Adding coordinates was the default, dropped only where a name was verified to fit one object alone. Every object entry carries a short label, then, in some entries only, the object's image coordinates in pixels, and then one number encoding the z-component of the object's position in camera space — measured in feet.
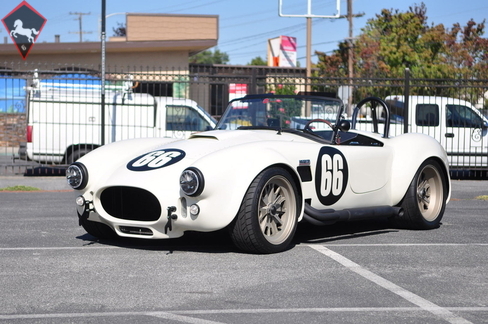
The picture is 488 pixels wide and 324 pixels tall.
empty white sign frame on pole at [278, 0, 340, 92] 80.79
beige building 97.25
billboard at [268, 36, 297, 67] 162.71
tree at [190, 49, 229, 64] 419.33
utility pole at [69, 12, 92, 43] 296.92
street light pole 45.96
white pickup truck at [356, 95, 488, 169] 49.83
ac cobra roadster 19.03
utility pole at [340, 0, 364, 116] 120.78
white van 49.47
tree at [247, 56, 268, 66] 372.68
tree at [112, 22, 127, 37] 278.83
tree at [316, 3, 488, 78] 119.55
